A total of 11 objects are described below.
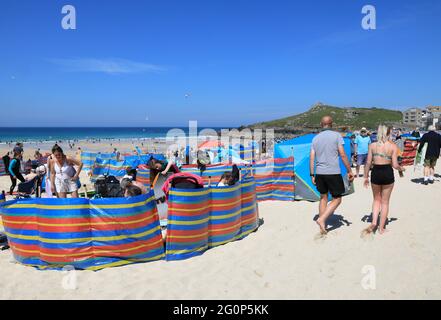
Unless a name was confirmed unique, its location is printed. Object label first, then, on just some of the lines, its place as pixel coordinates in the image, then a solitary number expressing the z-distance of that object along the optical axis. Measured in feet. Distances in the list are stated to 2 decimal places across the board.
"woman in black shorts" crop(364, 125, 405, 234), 15.16
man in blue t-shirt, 33.45
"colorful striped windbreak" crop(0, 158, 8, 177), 46.02
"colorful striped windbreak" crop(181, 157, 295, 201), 25.32
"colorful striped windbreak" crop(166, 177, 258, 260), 13.97
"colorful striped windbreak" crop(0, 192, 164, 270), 12.92
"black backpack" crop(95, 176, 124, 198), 17.86
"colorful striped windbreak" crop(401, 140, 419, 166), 44.01
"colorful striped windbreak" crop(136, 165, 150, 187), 27.72
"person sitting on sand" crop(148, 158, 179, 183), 20.26
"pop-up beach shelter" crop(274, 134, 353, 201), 24.57
